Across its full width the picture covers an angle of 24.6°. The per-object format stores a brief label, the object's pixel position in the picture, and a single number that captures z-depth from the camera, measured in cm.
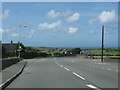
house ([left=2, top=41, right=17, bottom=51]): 14415
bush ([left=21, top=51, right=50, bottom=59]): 9426
